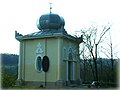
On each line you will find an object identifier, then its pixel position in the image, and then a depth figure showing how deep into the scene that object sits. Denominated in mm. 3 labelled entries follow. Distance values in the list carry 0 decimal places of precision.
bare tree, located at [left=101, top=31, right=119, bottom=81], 36156
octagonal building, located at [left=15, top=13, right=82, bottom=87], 28000
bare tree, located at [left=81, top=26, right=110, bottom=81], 32428
